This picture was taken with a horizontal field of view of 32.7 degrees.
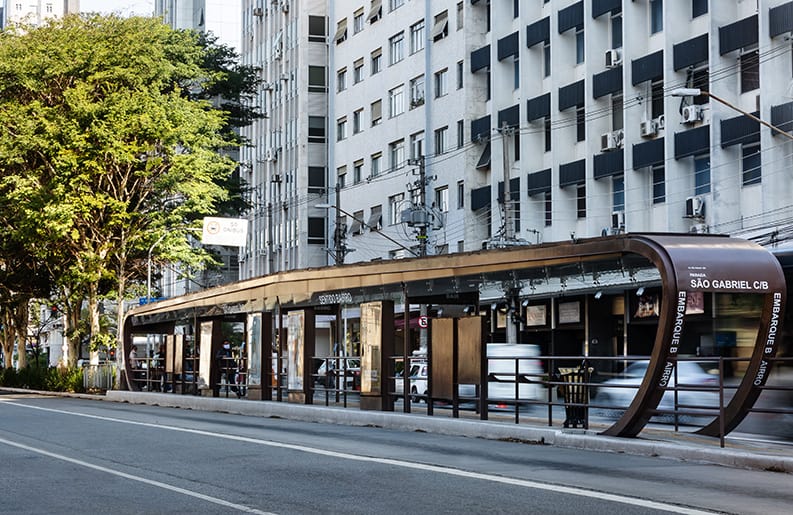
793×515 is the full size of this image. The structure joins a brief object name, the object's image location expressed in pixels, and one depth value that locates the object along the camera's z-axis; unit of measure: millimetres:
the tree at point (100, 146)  44750
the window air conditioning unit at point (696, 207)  40625
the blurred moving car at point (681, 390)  18386
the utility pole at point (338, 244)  65000
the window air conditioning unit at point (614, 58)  46000
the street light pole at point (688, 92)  33281
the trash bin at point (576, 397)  20000
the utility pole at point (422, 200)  54794
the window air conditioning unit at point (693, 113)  41000
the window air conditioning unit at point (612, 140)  45906
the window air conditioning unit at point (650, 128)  43469
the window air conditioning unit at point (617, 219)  45562
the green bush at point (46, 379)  50156
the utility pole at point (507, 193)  49062
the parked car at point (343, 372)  28812
